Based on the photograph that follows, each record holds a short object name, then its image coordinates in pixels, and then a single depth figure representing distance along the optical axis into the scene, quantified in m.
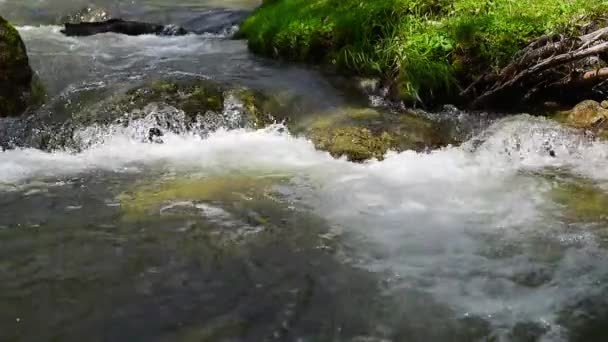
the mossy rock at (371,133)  5.44
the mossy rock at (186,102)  6.07
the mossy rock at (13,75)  6.14
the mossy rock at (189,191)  4.39
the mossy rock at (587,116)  5.53
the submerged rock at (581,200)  4.19
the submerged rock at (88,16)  10.84
